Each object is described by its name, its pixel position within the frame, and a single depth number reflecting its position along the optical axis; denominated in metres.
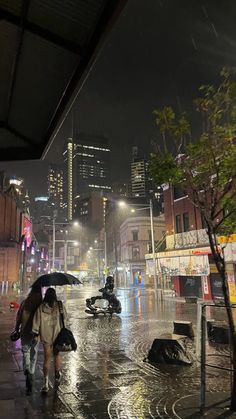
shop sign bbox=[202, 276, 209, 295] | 29.31
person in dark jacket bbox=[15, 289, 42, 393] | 6.66
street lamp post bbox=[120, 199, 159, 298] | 34.47
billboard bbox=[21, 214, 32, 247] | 55.31
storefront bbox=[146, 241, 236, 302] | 26.42
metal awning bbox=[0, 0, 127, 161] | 3.88
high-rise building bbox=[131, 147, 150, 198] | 179.75
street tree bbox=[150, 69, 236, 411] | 6.17
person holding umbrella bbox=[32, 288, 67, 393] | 6.69
